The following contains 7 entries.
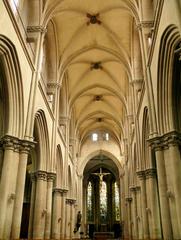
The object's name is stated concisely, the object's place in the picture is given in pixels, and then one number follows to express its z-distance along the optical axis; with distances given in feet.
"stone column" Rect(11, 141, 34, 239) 34.18
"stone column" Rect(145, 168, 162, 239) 43.09
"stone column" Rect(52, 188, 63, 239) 60.00
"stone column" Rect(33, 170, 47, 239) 46.60
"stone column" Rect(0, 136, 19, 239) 32.04
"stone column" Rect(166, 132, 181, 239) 29.94
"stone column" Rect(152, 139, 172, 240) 32.32
